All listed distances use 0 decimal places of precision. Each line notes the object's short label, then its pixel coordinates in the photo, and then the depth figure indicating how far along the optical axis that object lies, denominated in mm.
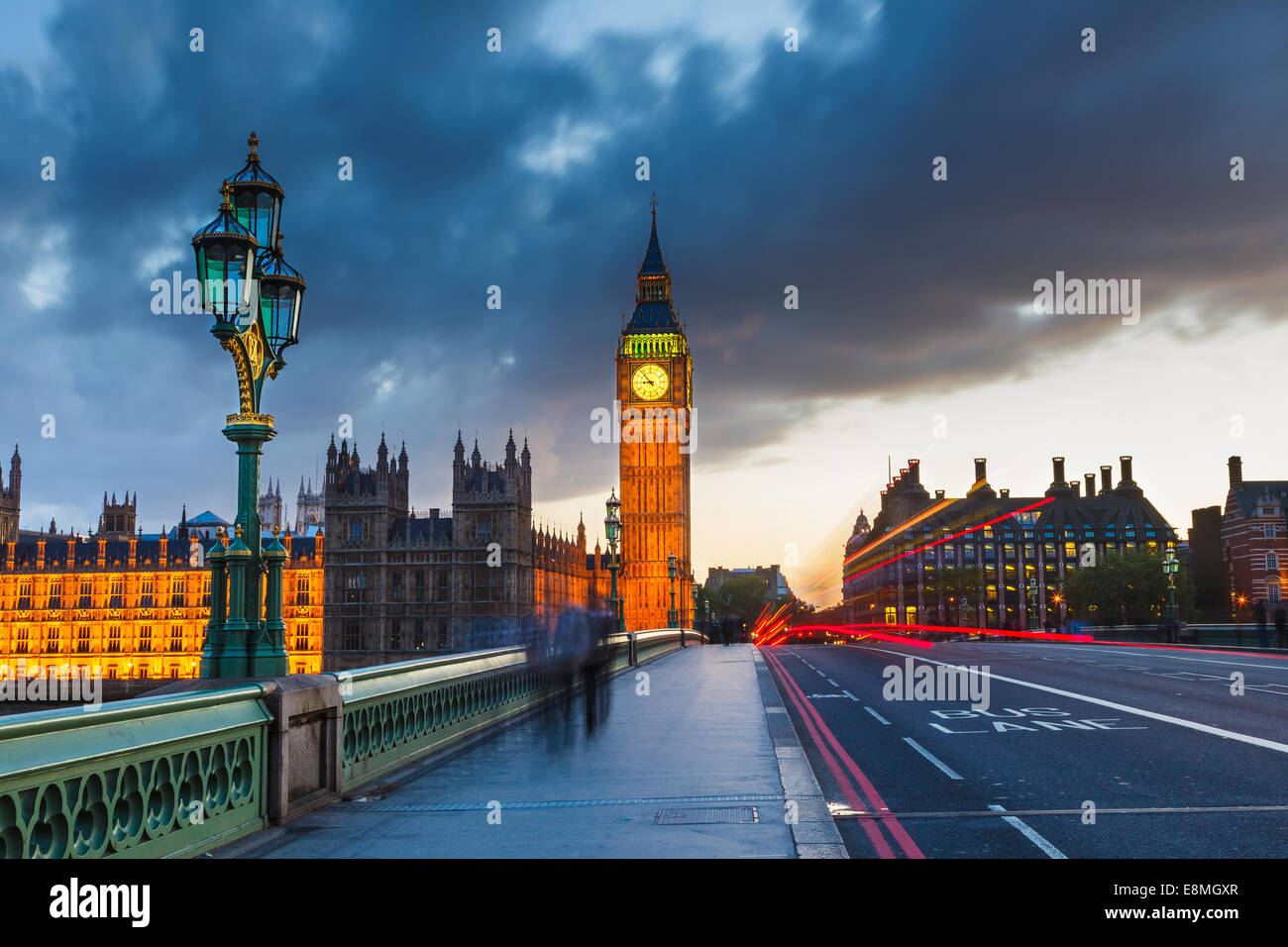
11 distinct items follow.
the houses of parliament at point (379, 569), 130000
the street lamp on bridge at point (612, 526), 34156
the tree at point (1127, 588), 109562
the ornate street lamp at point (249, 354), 10273
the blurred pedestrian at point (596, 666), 17984
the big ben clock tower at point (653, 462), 155875
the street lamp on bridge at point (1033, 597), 154000
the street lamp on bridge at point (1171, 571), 52991
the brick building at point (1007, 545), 153250
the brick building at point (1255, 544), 103812
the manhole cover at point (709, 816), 8984
